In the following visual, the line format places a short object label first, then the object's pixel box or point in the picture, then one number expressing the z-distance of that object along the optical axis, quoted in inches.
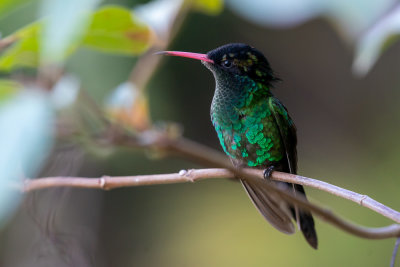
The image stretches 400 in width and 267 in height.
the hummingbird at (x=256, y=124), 77.6
